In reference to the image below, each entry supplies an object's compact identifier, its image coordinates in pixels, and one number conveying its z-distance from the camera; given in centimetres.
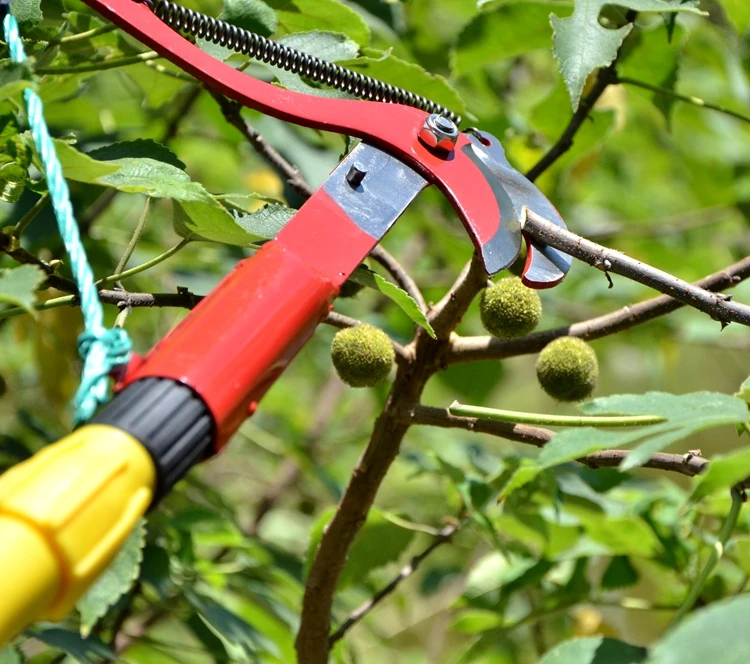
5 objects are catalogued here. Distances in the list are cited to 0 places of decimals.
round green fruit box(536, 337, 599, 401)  91
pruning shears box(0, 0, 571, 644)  75
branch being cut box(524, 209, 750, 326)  84
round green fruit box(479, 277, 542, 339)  90
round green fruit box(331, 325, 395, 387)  89
